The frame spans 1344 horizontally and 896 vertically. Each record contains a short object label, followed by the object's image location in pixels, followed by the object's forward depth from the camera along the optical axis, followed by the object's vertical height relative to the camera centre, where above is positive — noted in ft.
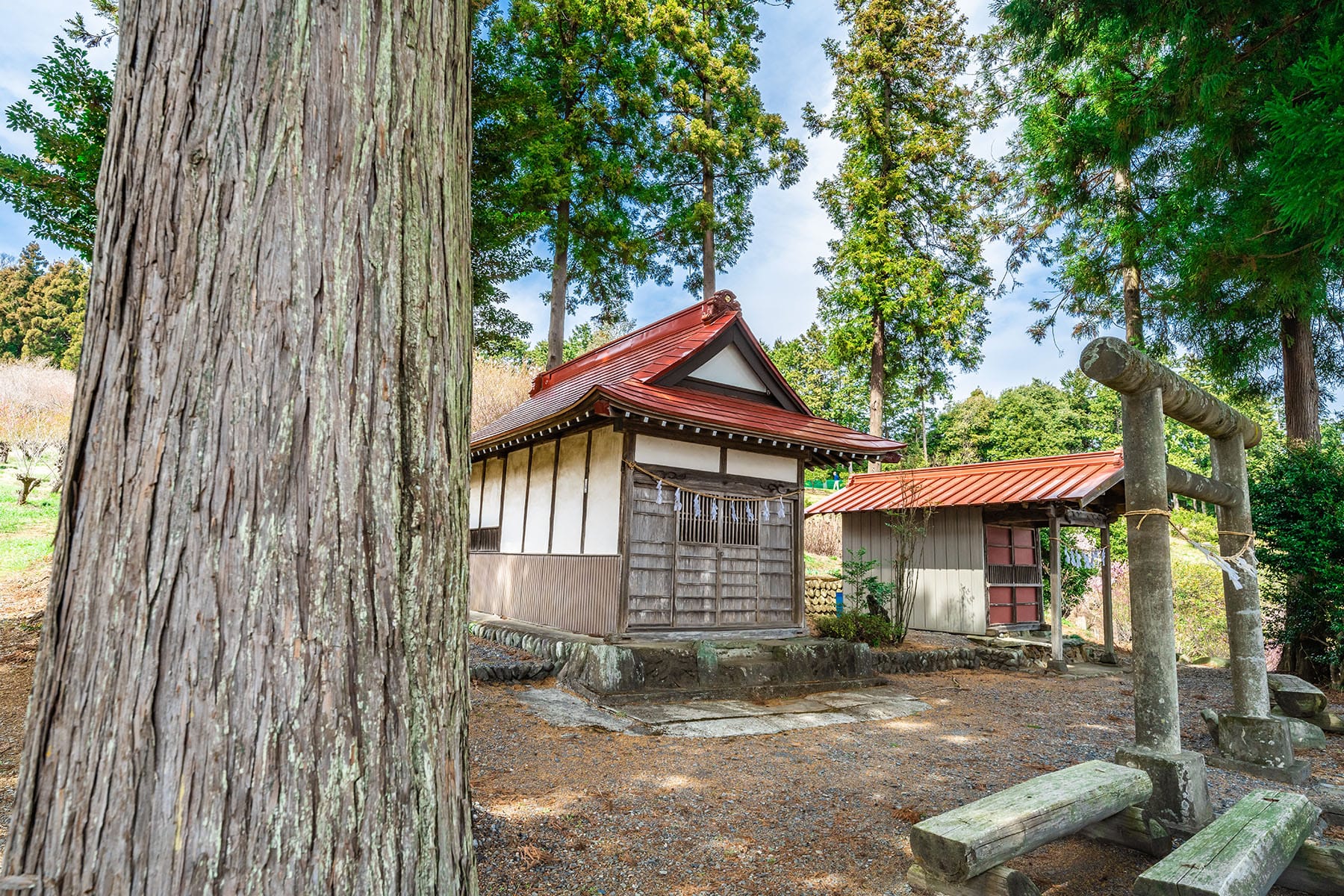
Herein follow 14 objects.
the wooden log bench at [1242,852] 8.12 -3.74
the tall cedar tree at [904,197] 55.83 +29.98
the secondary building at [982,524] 34.32 +1.87
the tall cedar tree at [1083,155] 19.77 +17.84
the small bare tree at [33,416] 58.49 +9.72
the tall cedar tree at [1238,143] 14.47 +10.54
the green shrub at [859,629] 32.76 -3.74
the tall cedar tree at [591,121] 48.85 +31.64
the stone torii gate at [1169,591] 12.60 -0.56
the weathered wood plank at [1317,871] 10.44 -4.66
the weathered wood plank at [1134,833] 11.87 -4.82
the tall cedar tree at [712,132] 52.95 +33.44
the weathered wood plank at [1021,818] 8.73 -3.64
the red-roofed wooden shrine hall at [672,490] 25.84 +2.25
